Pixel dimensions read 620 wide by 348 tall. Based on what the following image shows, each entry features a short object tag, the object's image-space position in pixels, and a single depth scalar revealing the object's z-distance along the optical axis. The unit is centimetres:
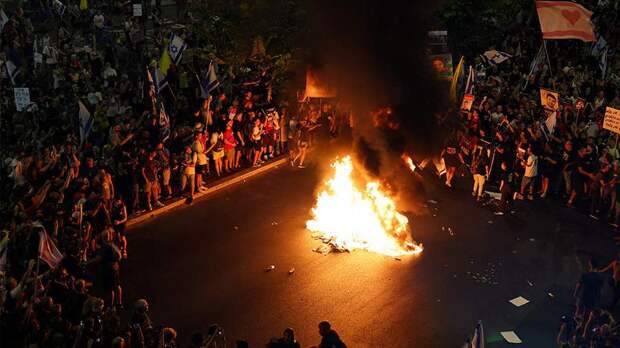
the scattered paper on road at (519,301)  1074
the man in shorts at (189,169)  1466
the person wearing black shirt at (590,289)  929
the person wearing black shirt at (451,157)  1599
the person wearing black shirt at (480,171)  1539
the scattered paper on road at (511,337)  959
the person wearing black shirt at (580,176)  1485
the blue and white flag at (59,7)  1995
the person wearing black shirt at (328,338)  771
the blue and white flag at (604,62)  1980
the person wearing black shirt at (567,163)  1503
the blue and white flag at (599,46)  2050
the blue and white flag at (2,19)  1681
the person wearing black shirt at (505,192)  1489
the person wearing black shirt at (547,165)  1545
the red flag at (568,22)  1938
